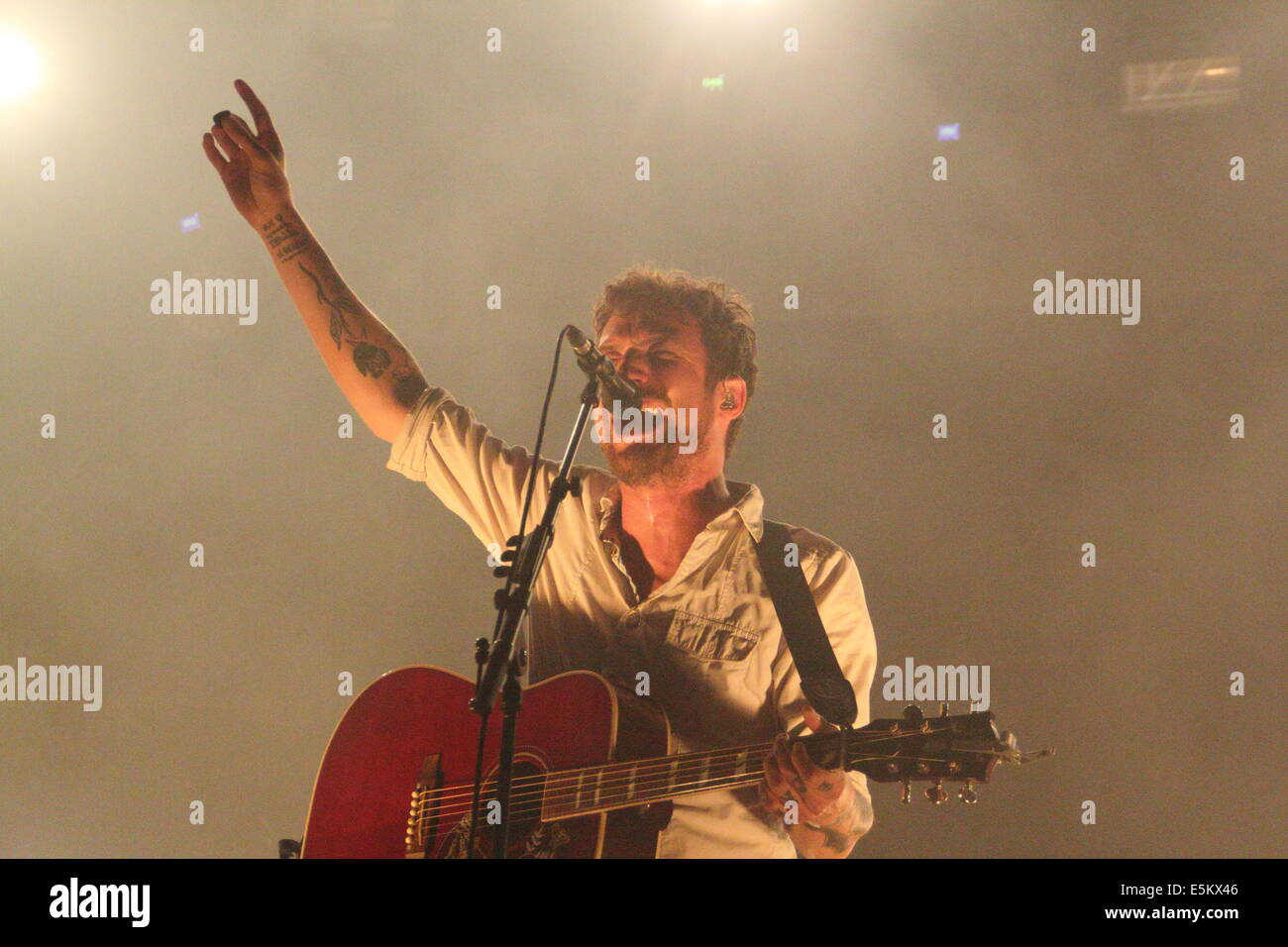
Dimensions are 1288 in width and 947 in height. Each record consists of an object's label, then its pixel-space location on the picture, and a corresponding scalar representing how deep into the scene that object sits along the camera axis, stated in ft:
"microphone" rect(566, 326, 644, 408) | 9.70
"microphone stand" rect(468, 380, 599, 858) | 9.02
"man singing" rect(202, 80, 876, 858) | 10.18
